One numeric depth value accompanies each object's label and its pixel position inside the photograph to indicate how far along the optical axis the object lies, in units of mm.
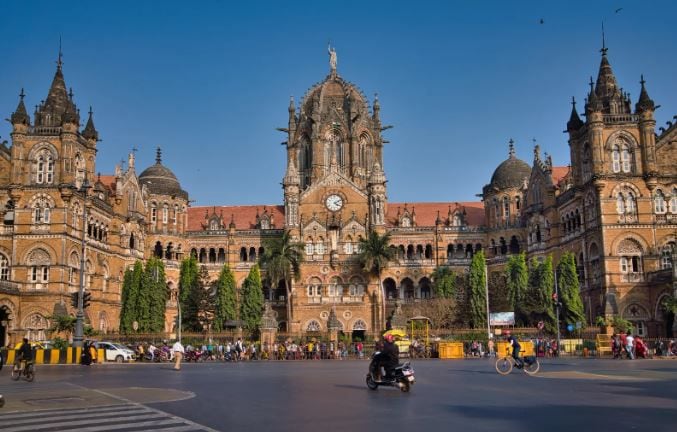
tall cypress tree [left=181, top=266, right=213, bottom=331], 70250
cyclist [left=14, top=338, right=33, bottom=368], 27031
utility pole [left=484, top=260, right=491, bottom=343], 58875
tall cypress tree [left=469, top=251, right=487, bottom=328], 68188
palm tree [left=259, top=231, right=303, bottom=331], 71875
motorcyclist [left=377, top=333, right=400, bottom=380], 21453
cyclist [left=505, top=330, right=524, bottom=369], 28875
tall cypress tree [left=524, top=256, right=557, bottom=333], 63562
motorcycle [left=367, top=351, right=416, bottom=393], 20922
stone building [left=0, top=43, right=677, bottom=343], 60906
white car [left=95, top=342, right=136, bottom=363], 47875
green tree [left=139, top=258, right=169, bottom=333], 66250
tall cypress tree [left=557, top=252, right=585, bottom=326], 60625
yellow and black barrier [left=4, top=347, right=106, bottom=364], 42781
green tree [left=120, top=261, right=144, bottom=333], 66312
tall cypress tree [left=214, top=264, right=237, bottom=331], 70688
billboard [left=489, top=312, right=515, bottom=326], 60438
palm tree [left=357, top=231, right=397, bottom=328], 73938
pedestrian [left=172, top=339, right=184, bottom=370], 33653
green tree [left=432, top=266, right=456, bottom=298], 75912
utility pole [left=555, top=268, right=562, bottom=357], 50531
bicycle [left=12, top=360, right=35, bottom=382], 26906
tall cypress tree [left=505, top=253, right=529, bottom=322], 66438
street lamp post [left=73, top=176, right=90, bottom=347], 40550
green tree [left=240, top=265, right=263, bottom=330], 71188
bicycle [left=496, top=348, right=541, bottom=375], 28820
